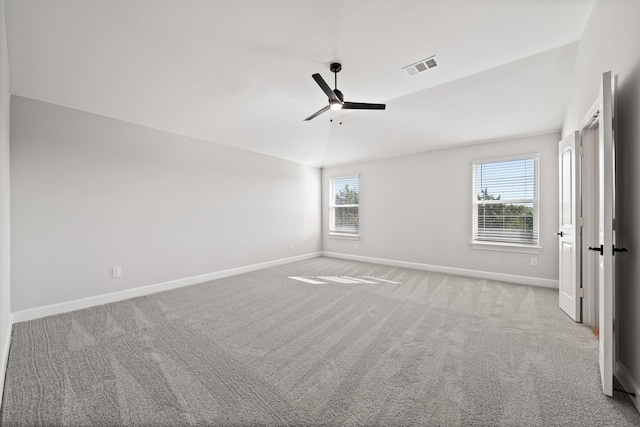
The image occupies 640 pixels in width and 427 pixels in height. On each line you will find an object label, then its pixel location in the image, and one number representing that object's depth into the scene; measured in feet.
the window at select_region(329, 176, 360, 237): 21.86
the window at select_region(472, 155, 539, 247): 14.32
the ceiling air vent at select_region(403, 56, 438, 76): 10.11
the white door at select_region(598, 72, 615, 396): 5.54
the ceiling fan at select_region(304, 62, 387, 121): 9.32
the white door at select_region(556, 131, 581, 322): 9.21
